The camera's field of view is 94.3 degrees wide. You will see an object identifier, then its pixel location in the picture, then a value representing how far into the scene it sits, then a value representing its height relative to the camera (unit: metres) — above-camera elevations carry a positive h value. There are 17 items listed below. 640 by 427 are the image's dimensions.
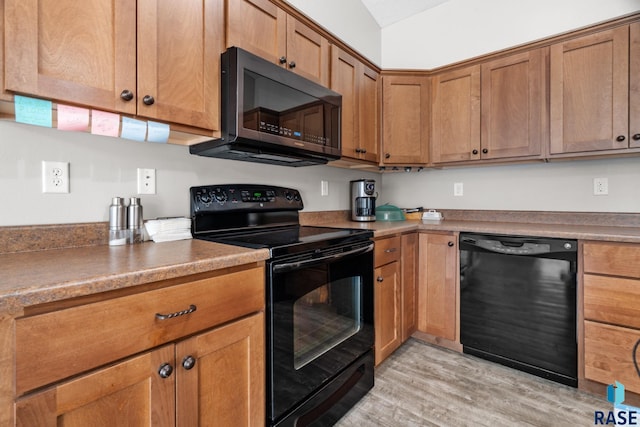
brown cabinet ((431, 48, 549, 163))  2.04 +0.75
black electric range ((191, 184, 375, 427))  1.15 -0.40
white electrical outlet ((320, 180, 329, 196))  2.34 +0.18
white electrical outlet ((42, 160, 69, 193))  1.10 +0.13
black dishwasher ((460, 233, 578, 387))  1.70 -0.57
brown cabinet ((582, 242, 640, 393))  1.51 -0.53
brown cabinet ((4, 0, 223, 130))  0.85 +0.53
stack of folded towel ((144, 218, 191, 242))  1.28 -0.08
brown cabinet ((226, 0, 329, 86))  1.37 +0.92
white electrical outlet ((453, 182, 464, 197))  2.62 +0.19
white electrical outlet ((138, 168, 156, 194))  1.34 +0.14
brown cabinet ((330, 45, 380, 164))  2.03 +0.81
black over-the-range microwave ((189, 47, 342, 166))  1.30 +0.48
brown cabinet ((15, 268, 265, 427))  0.65 -0.40
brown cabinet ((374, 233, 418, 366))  1.82 -0.54
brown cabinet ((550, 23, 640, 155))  1.76 +0.74
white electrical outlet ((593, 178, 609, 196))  2.03 +0.17
